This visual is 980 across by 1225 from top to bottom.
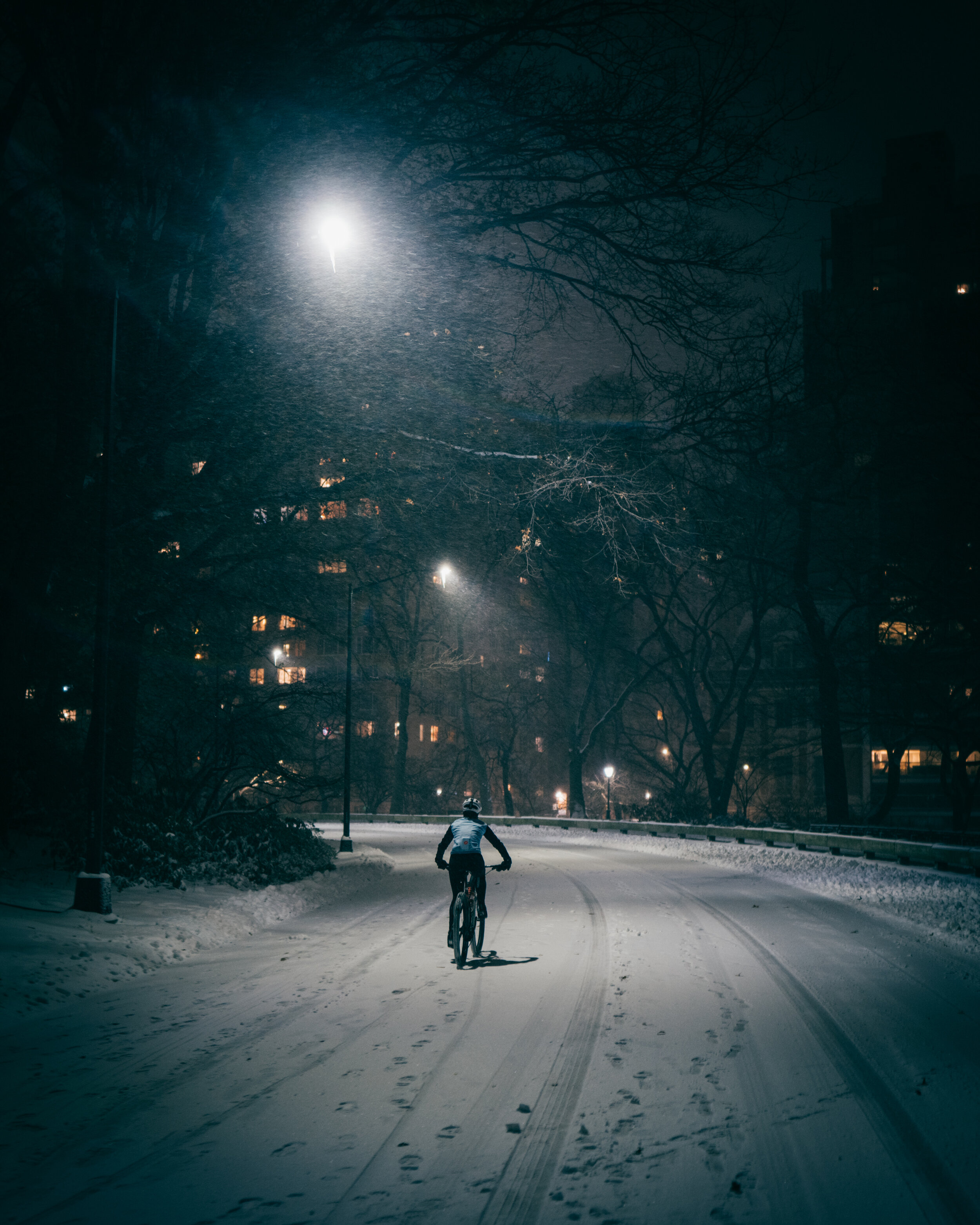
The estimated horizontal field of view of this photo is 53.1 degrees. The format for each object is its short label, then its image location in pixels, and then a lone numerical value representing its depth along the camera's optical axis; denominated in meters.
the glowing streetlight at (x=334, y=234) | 13.71
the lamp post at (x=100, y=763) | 12.63
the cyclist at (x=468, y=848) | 11.02
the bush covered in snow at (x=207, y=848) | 15.84
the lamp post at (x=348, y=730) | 30.26
